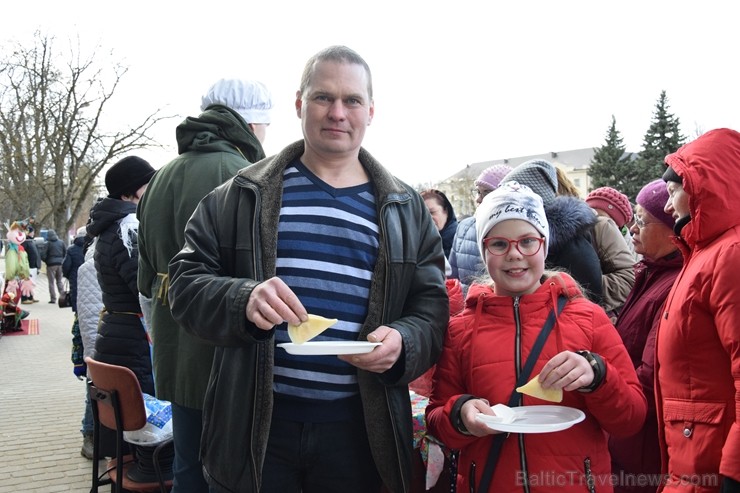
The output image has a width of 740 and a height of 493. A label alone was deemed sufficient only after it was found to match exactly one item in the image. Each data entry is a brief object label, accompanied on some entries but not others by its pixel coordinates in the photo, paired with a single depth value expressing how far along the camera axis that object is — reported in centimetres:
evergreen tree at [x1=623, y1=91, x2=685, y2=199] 3625
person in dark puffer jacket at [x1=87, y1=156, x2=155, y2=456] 391
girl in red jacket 190
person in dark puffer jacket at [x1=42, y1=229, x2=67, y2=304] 1678
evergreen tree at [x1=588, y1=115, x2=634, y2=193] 4069
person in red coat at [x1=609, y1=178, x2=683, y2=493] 238
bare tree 2397
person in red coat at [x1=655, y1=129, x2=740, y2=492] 182
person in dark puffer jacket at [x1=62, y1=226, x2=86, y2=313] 1199
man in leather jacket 189
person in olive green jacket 247
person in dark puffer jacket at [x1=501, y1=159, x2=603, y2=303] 323
